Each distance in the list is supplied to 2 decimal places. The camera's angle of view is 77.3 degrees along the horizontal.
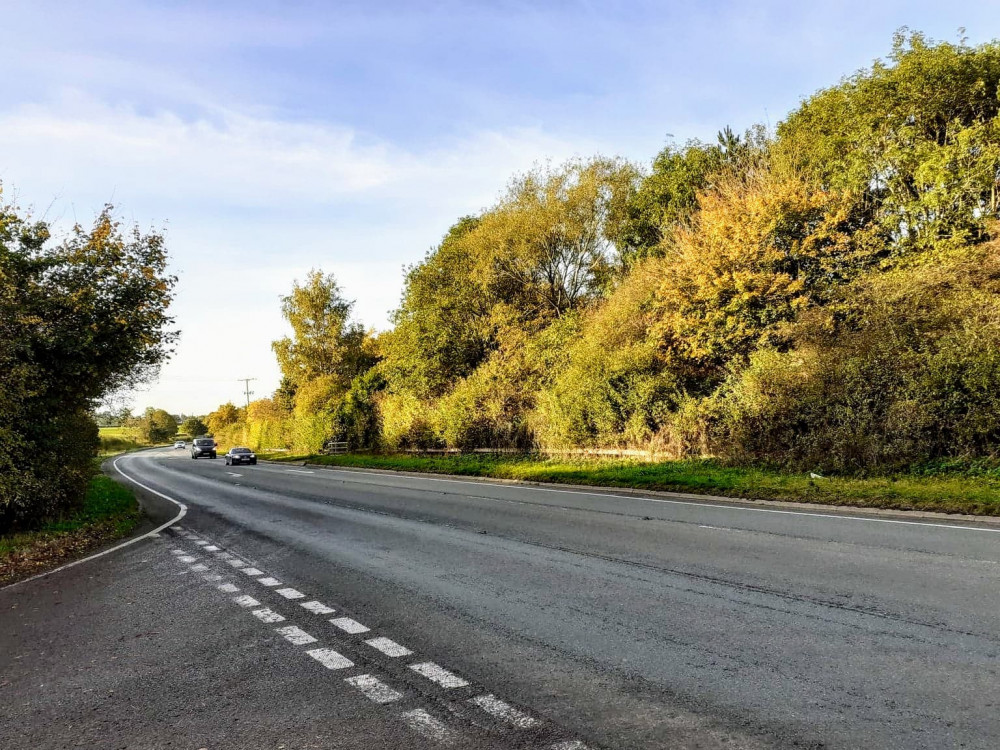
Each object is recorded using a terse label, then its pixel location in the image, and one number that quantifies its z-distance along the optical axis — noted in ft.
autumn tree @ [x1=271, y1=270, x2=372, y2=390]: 170.19
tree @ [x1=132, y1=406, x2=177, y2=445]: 426.92
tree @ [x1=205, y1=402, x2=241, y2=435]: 369.71
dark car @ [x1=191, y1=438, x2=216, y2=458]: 188.03
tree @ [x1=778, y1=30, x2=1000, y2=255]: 62.39
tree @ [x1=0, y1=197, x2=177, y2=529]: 37.52
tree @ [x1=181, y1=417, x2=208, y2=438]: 463.83
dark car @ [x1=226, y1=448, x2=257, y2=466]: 136.87
